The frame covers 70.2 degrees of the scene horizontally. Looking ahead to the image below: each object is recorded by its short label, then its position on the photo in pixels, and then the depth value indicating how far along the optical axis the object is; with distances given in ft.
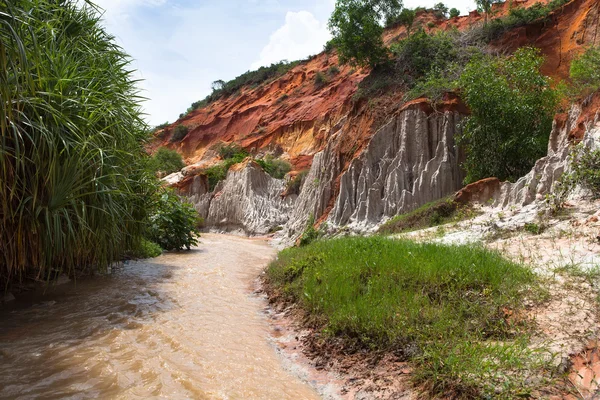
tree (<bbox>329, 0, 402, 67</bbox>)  87.71
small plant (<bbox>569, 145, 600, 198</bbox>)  28.48
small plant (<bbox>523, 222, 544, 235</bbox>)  26.48
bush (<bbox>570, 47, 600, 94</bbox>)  44.72
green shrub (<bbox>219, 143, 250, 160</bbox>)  148.06
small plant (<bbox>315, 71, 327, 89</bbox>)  158.61
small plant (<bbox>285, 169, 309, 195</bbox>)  106.21
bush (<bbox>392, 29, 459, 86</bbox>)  76.38
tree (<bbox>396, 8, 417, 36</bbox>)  112.68
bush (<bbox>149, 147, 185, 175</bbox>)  157.99
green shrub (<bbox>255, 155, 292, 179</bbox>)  121.68
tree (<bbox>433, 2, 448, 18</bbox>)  155.94
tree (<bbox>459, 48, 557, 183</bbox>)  46.44
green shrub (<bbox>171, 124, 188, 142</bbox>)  200.95
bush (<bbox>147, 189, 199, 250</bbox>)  48.78
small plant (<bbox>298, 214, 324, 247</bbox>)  54.44
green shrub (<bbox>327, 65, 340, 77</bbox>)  160.38
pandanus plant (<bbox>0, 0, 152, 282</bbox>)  16.49
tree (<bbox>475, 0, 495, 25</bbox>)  96.58
